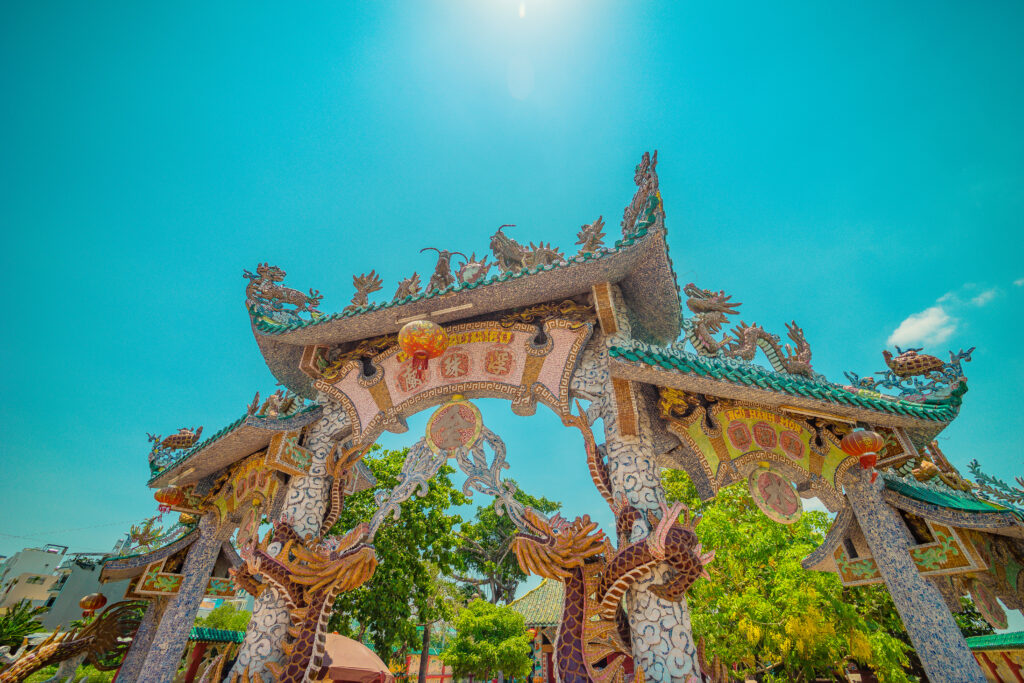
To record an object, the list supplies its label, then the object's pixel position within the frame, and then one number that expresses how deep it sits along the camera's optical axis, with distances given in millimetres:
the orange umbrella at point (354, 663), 8453
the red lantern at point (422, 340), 5578
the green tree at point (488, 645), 12789
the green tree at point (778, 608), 8711
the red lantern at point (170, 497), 7527
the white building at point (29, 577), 30081
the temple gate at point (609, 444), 4133
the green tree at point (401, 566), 11867
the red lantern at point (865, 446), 4391
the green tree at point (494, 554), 21469
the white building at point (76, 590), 23688
